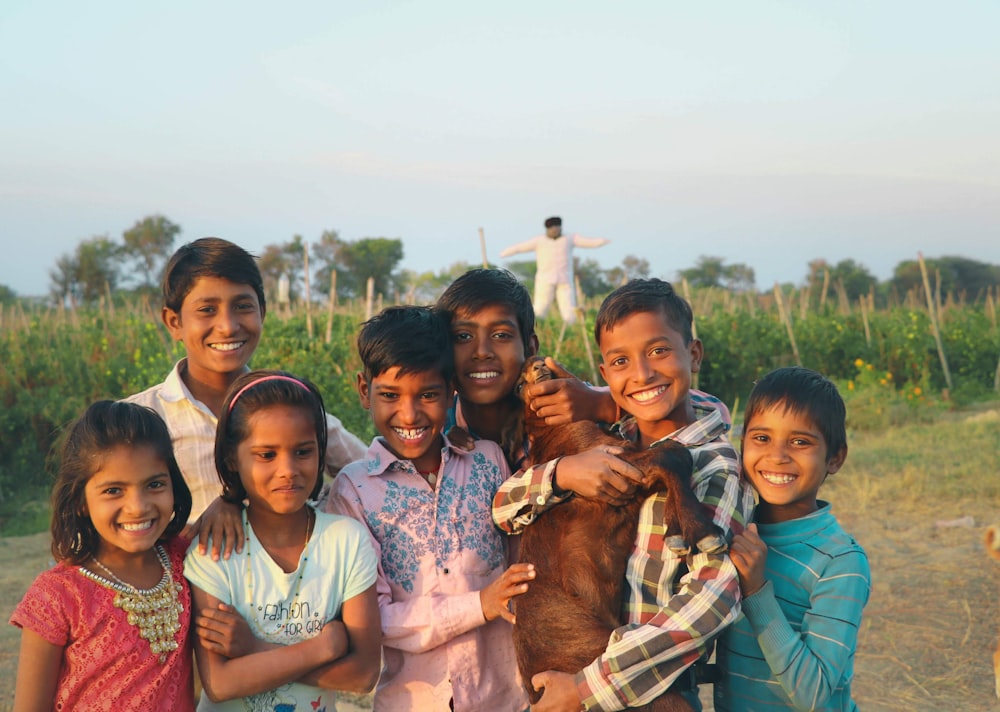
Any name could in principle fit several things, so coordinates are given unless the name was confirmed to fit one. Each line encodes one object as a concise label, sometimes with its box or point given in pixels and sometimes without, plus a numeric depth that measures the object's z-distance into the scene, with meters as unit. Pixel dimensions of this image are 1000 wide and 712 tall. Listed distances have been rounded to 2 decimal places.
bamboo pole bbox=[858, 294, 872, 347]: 13.73
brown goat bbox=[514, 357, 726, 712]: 2.06
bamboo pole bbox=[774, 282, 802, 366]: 12.86
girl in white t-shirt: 2.11
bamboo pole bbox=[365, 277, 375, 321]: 10.45
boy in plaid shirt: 1.95
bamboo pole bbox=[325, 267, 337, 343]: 10.29
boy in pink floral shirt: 2.32
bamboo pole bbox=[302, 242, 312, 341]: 10.30
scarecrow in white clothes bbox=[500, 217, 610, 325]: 13.66
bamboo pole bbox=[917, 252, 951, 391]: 12.76
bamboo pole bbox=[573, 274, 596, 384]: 11.02
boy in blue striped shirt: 2.06
